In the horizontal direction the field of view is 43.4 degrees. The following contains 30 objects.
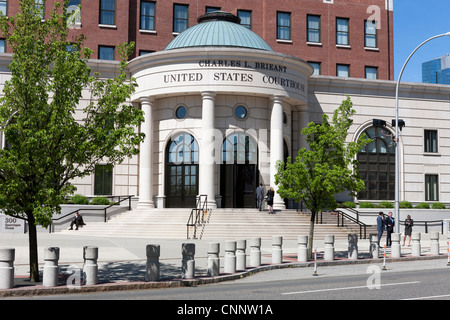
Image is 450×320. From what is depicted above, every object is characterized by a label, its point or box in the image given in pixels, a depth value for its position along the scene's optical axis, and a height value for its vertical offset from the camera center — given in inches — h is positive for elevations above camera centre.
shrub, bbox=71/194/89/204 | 1349.7 -41.9
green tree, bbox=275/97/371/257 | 820.6 +16.8
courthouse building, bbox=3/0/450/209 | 1330.0 +160.4
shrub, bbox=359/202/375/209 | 1494.8 -55.4
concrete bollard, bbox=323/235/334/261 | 781.9 -91.7
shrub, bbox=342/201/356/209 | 1473.3 -52.6
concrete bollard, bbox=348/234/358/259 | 803.4 -88.9
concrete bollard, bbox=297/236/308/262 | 764.0 -88.8
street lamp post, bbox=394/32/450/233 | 1079.0 +26.6
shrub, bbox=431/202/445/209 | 1572.3 -59.4
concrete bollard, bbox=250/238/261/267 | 705.0 -88.6
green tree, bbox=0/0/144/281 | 546.9 +60.0
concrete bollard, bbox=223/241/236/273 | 636.7 -85.2
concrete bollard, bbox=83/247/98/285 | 528.1 -79.9
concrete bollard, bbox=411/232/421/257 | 891.4 -96.1
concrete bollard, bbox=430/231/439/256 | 927.7 -97.4
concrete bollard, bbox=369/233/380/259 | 831.1 -95.8
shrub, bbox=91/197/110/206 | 1369.3 -46.7
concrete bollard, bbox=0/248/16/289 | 493.0 -76.7
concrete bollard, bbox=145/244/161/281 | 550.6 -79.9
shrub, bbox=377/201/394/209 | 1496.1 -55.1
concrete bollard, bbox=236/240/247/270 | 660.7 -86.0
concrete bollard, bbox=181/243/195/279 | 578.2 -81.6
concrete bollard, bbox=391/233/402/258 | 864.9 -94.8
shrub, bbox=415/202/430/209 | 1546.5 -58.7
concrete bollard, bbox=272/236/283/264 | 732.7 -88.1
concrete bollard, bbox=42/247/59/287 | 512.7 -79.5
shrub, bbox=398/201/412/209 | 1524.4 -55.7
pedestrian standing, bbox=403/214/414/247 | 1131.3 -83.8
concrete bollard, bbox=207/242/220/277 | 599.8 -84.1
